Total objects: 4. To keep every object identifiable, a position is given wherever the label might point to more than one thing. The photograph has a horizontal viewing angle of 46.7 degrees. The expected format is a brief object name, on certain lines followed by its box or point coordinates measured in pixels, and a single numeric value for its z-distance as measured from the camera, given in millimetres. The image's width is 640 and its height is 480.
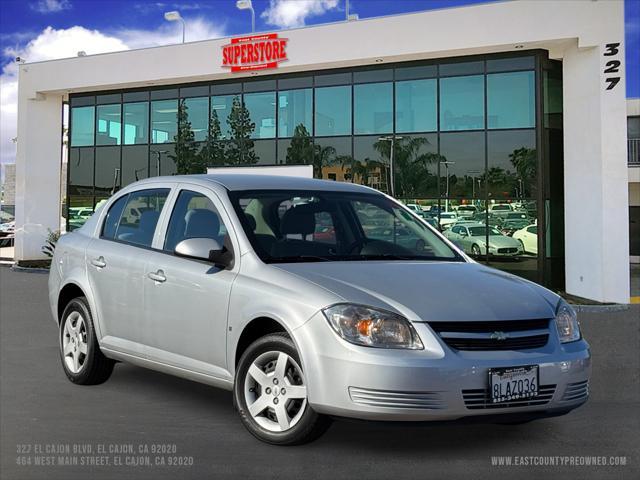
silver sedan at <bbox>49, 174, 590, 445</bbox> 4074
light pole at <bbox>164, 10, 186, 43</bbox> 24516
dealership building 17078
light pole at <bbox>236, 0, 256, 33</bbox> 22641
